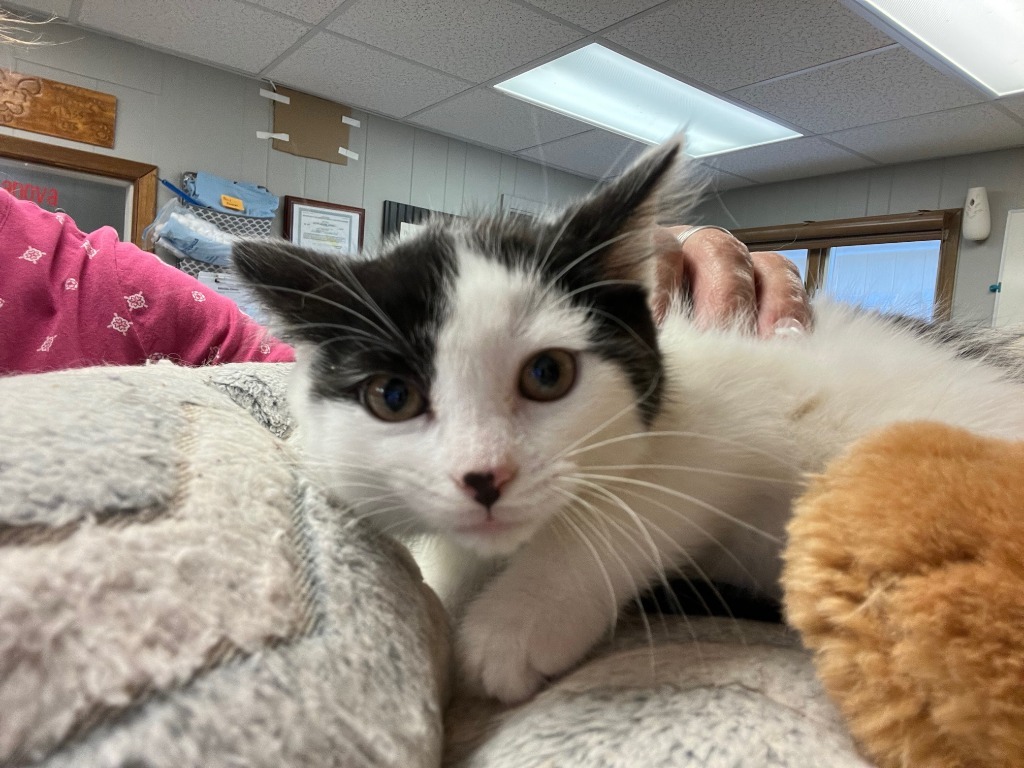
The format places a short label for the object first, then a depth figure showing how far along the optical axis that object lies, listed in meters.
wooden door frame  3.05
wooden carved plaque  3.03
